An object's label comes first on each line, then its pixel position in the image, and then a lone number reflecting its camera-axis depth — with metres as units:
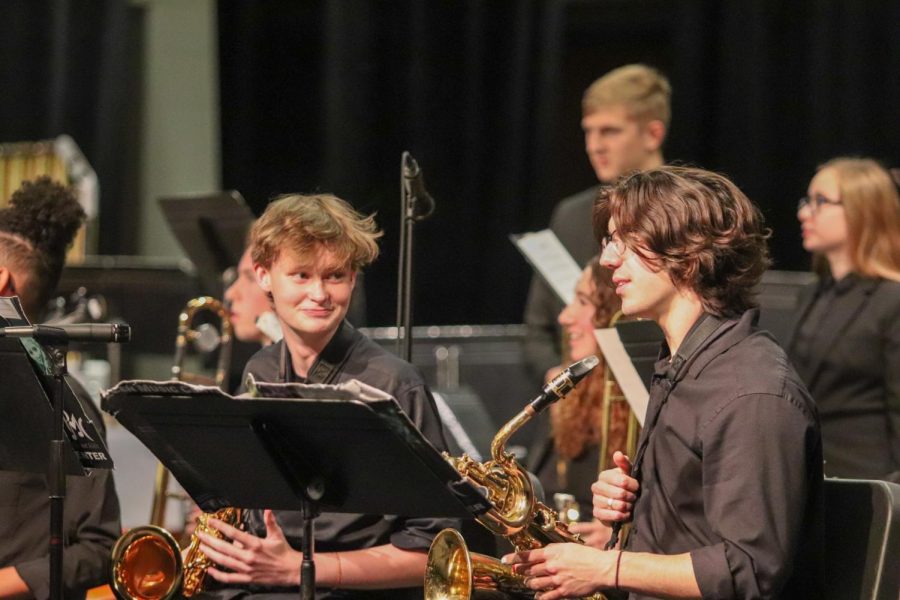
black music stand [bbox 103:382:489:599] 4.62
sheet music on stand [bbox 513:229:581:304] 8.14
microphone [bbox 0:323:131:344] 5.17
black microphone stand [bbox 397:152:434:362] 7.07
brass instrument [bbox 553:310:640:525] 7.39
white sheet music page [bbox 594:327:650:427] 6.40
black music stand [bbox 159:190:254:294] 9.88
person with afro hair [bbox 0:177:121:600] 6.03
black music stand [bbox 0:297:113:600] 5.29
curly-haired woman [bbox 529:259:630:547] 7.83
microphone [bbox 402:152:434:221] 7.08
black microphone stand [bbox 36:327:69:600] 5.27
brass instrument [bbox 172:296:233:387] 8.69
